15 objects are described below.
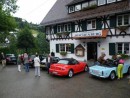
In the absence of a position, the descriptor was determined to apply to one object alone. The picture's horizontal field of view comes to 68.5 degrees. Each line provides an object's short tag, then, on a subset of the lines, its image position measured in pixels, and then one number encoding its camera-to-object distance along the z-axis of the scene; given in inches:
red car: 307.5
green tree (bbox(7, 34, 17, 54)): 670.5
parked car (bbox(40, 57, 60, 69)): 390.9
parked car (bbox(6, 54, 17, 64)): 520.8
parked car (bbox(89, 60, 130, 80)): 280.0
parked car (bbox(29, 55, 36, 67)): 435.6
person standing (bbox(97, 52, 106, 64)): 353.9
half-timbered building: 379.5
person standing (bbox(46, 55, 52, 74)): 364.8
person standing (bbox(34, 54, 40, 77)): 324.6
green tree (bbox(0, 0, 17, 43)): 607.4
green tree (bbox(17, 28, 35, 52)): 684.3
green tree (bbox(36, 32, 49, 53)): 1039.8
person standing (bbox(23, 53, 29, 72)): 371.0
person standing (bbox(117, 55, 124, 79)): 289.2
